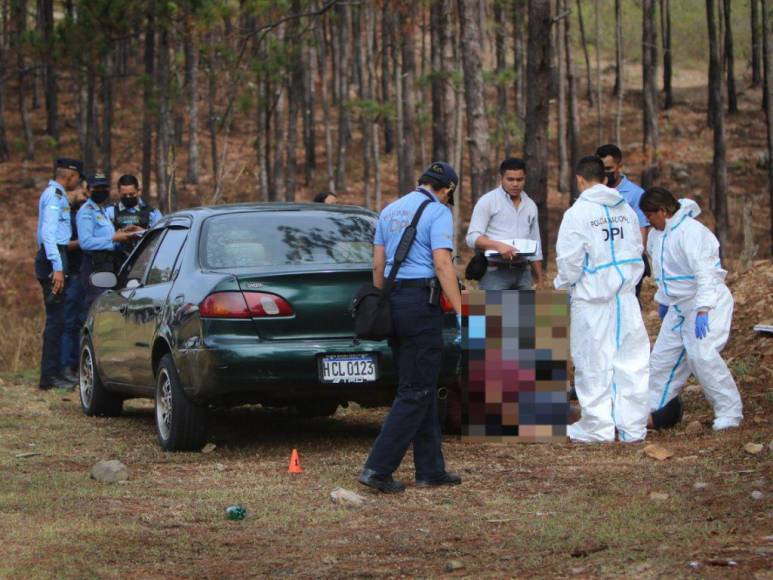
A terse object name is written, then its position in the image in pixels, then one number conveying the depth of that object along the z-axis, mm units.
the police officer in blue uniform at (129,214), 13039
